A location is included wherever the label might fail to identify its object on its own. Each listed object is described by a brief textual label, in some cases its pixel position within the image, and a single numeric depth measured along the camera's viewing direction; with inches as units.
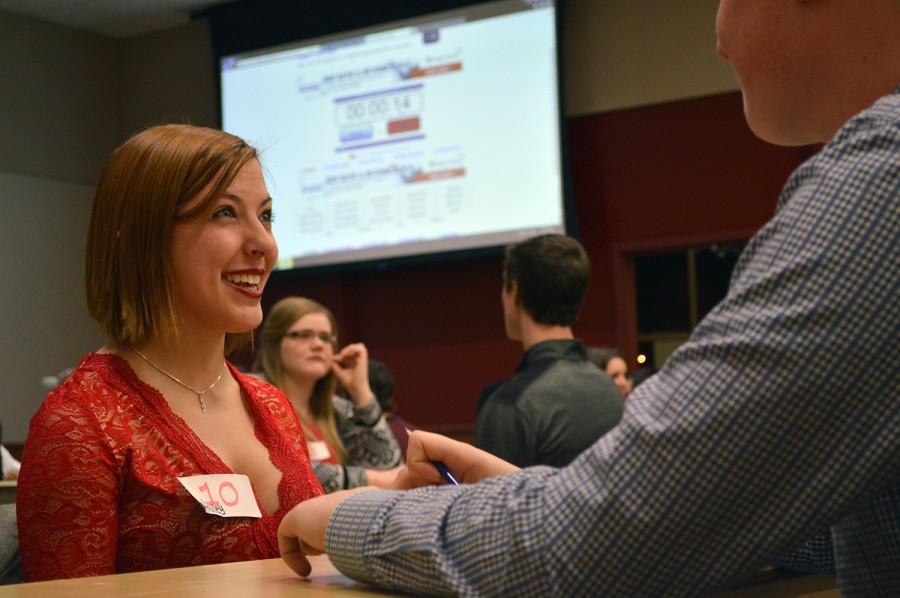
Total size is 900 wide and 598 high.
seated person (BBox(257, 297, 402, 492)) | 180.1
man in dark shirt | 127.6
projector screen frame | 262.1
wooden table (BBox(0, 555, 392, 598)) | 40.9
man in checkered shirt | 30.7
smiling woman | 69.7
